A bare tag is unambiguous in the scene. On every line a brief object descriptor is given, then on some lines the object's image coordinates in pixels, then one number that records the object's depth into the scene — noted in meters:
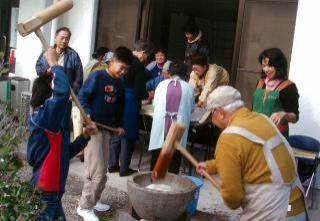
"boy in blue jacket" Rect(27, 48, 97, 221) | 3.86
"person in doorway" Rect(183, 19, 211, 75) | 7.59
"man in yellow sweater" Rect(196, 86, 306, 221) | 3.28
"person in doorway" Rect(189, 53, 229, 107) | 6.80
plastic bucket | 5.07
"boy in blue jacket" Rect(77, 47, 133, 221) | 5.03
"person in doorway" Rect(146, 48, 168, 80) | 7.55
